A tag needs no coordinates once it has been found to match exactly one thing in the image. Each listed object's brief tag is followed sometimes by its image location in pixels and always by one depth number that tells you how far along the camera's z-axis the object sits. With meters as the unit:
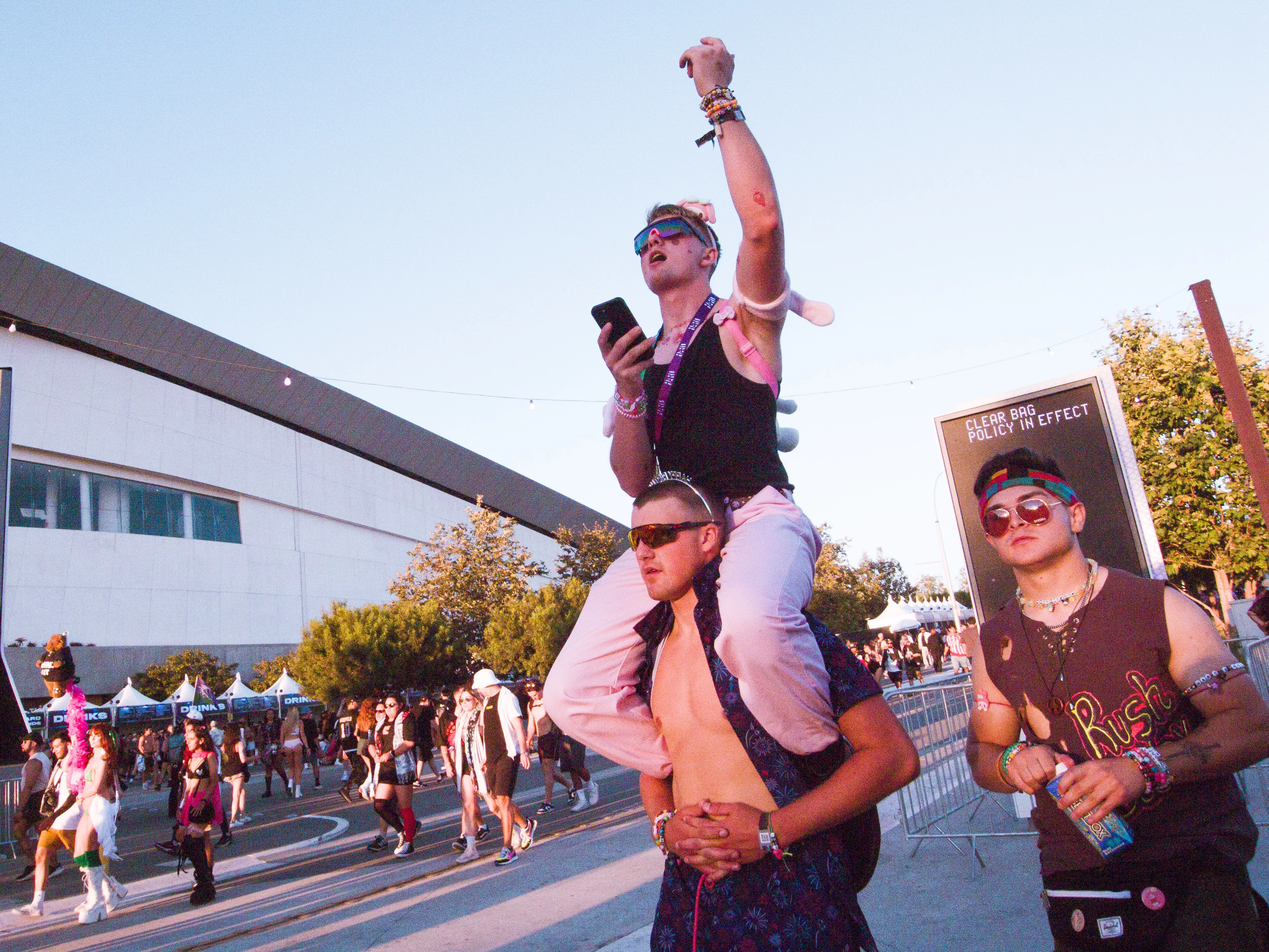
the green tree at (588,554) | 47.06
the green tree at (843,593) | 47.97
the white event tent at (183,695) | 31.97
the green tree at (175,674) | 38.53
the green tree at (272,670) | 36.91
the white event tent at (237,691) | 33.56
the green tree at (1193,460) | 20.97
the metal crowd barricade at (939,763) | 7.34
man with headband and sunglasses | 2.06
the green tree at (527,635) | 37.00
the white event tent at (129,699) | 30.64
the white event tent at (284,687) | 34.59
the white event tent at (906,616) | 39.38
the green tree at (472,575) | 40.47
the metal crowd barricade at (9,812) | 14.30
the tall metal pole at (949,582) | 29.59
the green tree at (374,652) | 35.41
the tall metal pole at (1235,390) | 10.59
